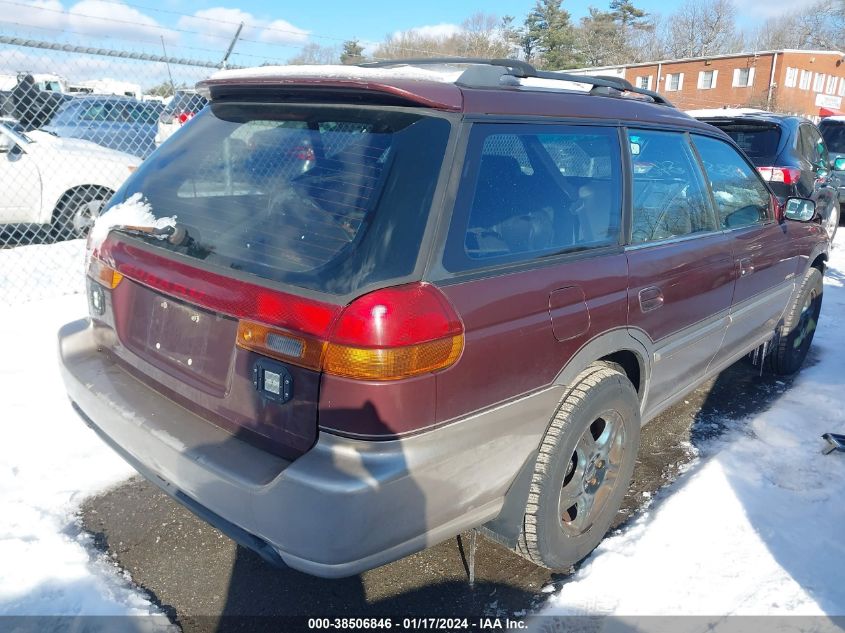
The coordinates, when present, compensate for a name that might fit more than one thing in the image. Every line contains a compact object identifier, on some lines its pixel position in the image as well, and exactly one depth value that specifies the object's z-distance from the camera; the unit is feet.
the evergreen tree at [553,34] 165.27
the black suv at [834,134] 40.65
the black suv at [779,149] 23.58
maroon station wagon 6.06
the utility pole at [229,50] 22.08
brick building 132.67
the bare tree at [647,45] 194.51
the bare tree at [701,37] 197.06
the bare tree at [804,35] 184.34
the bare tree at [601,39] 181.47
